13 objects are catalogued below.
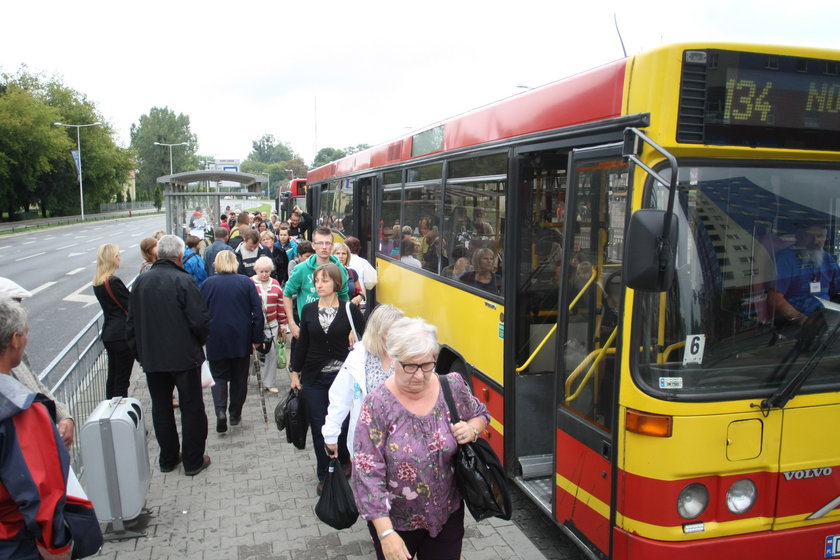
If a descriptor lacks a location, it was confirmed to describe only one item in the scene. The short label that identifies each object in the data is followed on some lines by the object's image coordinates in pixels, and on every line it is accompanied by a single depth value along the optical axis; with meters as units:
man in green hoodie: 6.74
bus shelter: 18.16
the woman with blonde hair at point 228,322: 6.69
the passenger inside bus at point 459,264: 6.14
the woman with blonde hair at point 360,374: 3.85
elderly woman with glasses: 2.97
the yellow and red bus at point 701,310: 3.39
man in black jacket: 5.68
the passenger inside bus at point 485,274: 5.46
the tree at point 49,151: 57.62
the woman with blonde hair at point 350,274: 7.82
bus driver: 3.59
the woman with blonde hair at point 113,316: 6.43
